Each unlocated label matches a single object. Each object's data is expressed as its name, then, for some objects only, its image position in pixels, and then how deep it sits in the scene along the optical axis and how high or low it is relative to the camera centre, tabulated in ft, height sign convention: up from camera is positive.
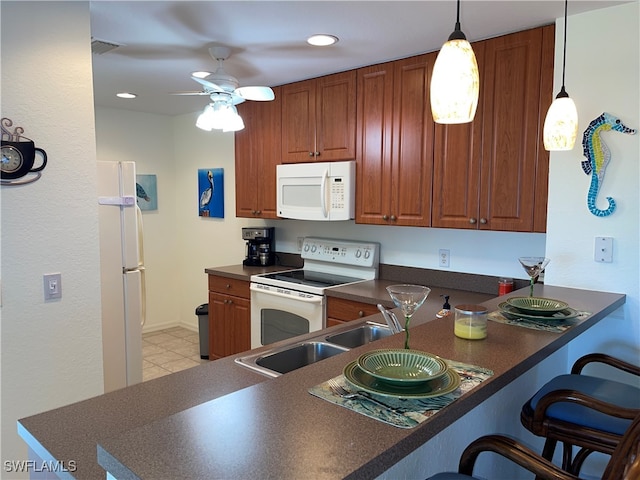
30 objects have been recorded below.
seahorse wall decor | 7.09 +0.76
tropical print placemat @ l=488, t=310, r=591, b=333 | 5.42 -1.42
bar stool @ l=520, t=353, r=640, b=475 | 4.80 -2.26
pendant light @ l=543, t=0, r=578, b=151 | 5.81 +1.00
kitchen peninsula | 2.63 -1.46
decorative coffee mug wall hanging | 6.24 +0.61
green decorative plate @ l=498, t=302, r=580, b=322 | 5.64 -1.35
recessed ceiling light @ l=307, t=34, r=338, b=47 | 8.21 +2.92
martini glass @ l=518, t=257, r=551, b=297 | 6.91 -0.91
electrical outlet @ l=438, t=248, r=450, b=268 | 10.38 -1.20
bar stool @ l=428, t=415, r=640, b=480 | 3.18 -2.07
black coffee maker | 13.66 -1.29
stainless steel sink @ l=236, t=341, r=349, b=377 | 5.66 -1.97
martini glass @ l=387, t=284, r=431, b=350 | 4.50 -0.93
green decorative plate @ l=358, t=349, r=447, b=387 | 3.80 -1.34
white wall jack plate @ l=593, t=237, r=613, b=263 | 7.18 -0.70
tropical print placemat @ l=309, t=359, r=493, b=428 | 3.21 -1.46
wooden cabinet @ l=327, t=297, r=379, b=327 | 9.40 -2.21
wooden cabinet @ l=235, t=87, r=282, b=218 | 12.25 +1.25
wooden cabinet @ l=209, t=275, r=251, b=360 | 12.17 -3.07
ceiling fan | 8.17 +1.98
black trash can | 14.02 -3.80
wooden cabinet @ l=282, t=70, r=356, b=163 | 10.57 +1.99
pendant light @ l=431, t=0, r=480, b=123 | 4.10 +1.09
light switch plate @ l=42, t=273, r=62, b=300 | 6.75 -1.21
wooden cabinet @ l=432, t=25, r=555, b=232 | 7.86 +1.06
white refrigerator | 9.45 -1.53
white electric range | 10.42 -1.89
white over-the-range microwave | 10.57 +0.30
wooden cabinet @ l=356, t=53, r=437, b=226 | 9.32 +1.25
